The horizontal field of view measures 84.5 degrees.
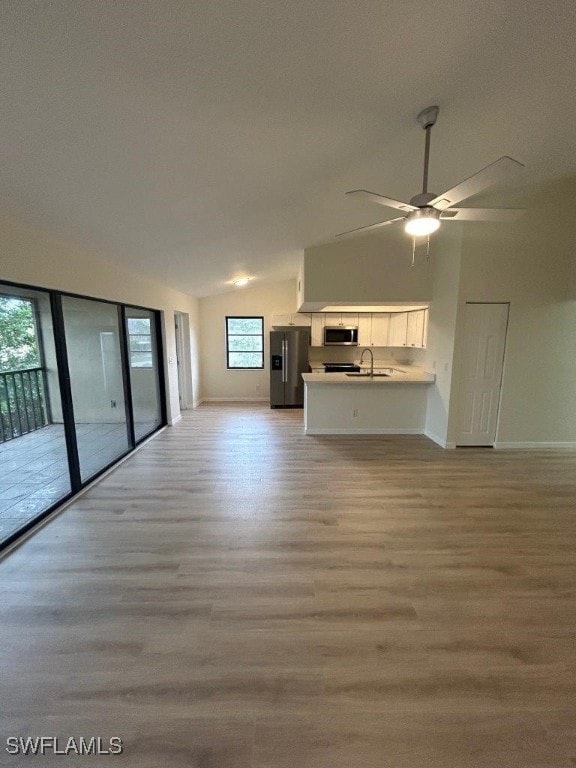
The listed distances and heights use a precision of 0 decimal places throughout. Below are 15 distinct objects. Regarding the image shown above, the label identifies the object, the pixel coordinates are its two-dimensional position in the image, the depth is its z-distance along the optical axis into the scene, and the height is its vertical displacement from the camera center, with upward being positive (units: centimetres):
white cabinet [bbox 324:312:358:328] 642 +48
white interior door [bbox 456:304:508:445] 418 -39
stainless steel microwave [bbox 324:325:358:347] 630 +15
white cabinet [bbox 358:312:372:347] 639 +27
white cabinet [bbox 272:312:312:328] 690 +50
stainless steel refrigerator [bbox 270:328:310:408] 652 -47
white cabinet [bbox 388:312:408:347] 589 +25
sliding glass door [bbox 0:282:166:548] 274 -59
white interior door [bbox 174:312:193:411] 637 -34
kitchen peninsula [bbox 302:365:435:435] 495 -98
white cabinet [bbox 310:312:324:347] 661 +26
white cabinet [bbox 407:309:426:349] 518 +25
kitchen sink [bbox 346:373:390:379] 506 -54
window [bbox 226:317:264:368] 736 +1
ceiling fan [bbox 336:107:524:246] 175 +94
